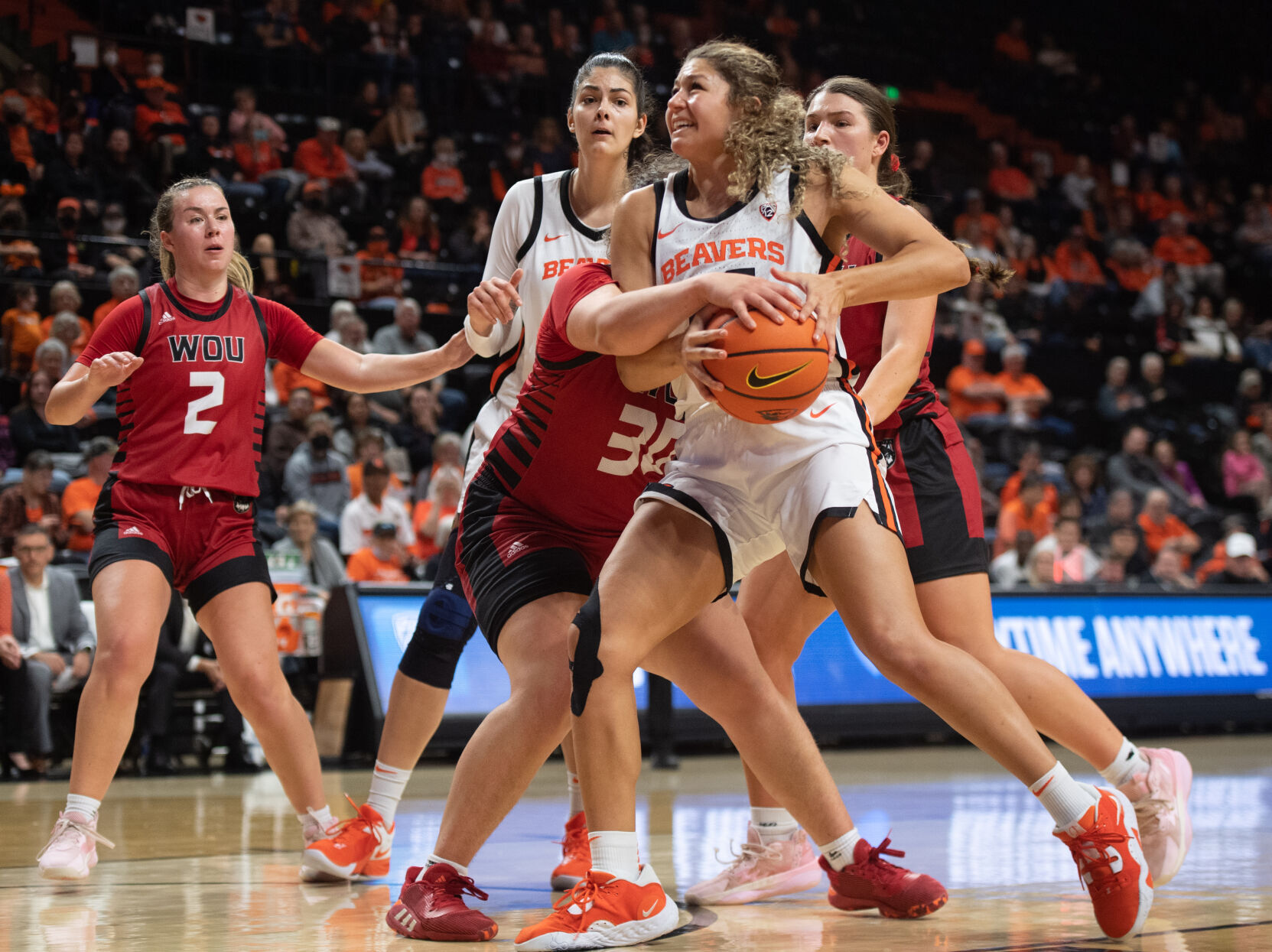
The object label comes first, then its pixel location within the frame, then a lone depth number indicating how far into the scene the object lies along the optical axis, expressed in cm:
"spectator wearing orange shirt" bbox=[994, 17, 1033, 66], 2081
